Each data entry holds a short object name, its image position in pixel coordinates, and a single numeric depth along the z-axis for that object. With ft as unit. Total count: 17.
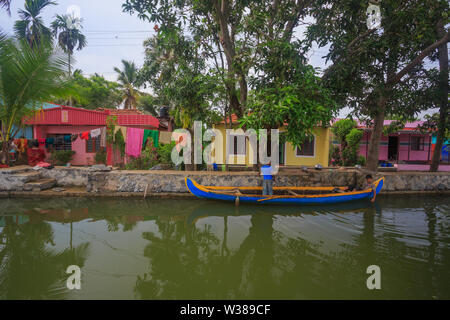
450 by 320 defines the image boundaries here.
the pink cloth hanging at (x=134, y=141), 32.07
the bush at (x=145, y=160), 38.59
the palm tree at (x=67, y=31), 73.10
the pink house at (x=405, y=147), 51.37
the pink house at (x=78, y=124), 42.07
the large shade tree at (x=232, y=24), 23.26
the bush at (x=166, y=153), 40.04
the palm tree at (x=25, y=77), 25.35
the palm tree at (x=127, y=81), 78.74
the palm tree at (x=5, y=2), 33.58
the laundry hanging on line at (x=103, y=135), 33.19
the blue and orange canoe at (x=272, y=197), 25.29
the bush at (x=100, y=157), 42.50
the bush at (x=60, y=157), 41.73
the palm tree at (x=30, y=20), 57.33
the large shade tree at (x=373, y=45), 22.17
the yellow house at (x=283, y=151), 43.88
